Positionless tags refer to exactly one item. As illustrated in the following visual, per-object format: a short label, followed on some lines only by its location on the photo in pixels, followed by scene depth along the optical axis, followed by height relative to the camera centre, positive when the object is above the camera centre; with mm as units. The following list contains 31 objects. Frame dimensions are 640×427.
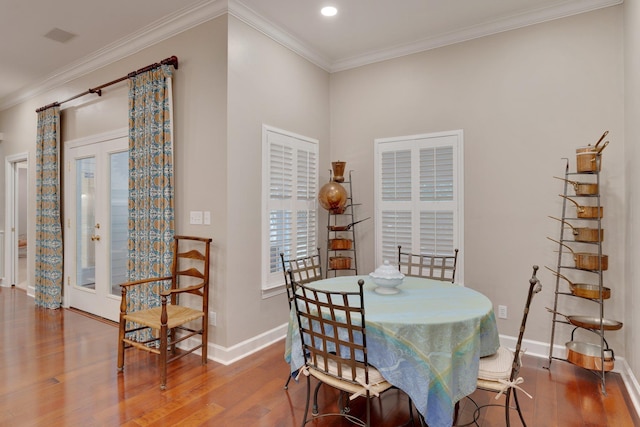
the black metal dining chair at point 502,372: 1923 -897
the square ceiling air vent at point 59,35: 3717 +1843
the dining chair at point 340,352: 1879 -801
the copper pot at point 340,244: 4156 -389
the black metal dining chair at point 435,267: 3314 -541
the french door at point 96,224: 4180 -172
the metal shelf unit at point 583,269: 2828 -473
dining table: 1877 -762
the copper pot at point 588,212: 2923 -10
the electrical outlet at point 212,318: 3281 -986
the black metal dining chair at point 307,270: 3221 -554
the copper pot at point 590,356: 2762 -1146
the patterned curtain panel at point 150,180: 3447 +289
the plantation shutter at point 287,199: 3633 +123
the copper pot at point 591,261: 2869 -407
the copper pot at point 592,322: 2807 -899
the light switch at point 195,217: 3373 -66
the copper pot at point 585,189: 2934 +180
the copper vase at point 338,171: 4117 +450
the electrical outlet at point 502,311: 3484 -978
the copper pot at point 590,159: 2873 +417
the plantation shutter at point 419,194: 3742 +179
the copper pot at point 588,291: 2856 -642
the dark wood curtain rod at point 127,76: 3477 +1407
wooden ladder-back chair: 2885 -875
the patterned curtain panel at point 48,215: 4805 -70
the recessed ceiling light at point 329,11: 3320 +1863
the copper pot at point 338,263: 4102 -600
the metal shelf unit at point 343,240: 4133 -344
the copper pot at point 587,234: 2883 -191
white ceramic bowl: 2531 -480
